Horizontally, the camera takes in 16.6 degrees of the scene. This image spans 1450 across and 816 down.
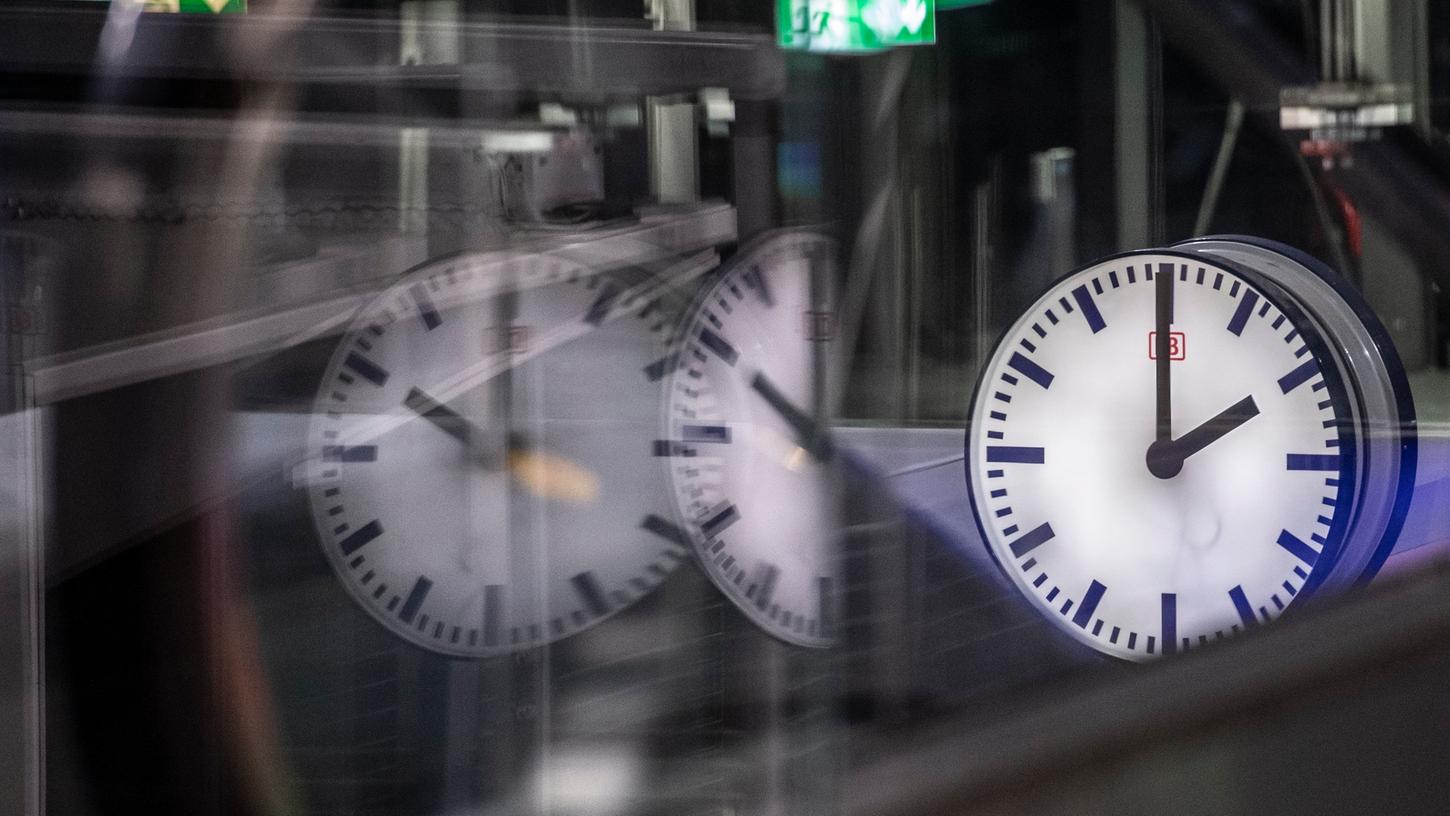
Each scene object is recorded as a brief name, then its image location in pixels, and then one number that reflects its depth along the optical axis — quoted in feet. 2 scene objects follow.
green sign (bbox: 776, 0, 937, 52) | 28.73
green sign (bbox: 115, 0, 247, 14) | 31.19
